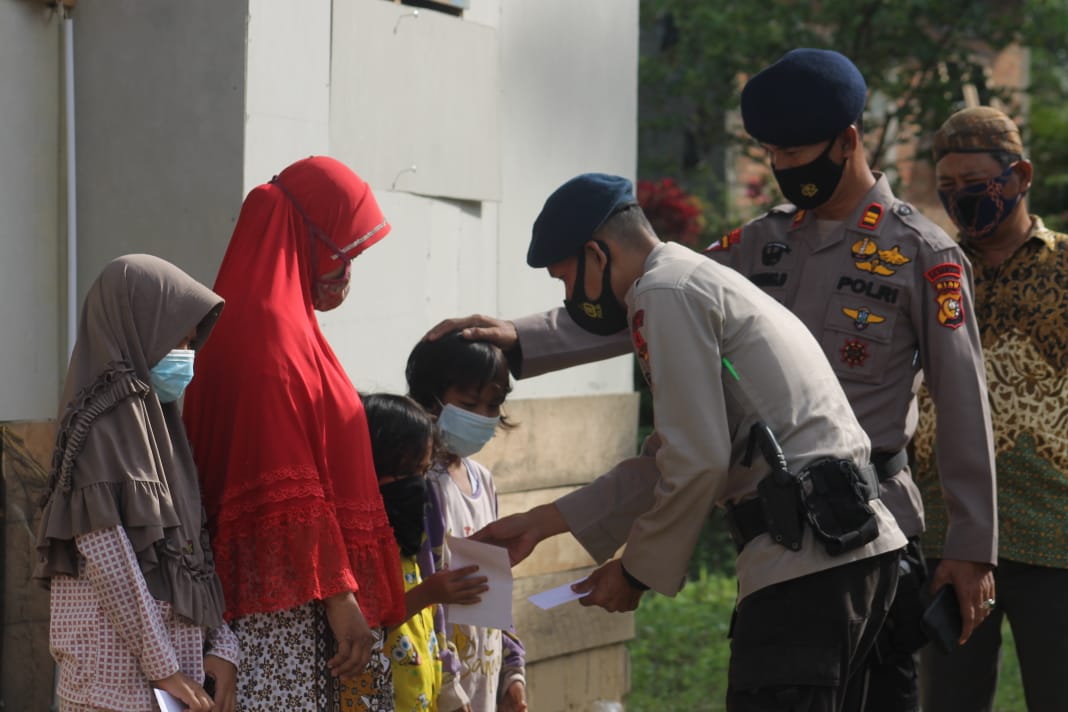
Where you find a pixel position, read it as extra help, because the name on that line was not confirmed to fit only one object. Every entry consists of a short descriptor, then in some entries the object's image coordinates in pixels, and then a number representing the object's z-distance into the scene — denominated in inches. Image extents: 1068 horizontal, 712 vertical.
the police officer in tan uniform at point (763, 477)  228.8
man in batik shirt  320.5
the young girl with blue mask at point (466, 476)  280.6
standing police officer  273.1
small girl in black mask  254.3
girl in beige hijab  209.3
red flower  671.7
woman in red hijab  228.4
